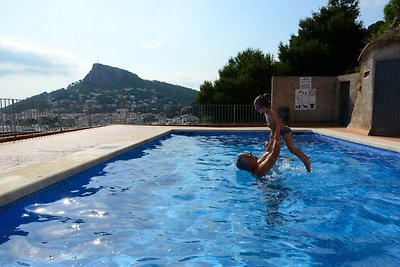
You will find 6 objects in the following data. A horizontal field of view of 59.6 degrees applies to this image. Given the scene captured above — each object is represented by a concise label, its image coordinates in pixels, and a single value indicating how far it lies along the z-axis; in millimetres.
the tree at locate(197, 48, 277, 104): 23800
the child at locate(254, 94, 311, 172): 5461
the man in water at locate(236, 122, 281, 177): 5770
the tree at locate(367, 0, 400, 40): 17516
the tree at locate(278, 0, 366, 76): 23573
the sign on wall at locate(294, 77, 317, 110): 16969
